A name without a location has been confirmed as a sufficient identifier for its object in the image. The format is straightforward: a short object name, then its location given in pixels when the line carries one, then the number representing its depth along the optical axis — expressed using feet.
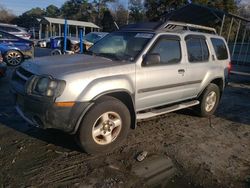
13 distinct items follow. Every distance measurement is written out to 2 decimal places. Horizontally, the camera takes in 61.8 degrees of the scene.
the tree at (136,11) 98.36
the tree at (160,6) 67.85
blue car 29.13
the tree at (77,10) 140.78
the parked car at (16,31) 48.40
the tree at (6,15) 162.30
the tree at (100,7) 132.78
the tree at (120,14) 129.89
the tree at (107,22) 108.03
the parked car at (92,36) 51.37
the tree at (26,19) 158.71
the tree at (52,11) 165.07
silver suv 9.08
